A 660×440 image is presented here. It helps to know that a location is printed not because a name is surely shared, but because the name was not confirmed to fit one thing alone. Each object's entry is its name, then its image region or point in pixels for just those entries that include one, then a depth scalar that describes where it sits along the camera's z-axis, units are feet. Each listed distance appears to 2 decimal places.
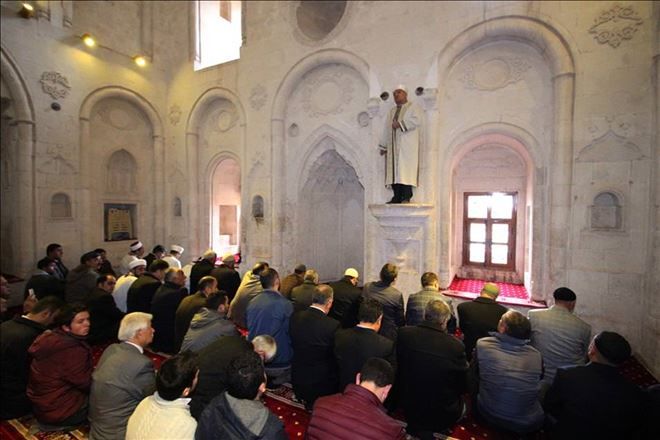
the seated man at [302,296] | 12.57
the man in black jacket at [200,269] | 17.56
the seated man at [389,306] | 11.97
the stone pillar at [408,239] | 18.71
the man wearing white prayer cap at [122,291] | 15.70
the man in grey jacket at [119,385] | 7.95
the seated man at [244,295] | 15.10
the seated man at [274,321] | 11.37
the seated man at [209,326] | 9.71
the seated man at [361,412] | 5.50
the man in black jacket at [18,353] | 9.48
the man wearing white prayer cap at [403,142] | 18.33
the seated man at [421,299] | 11.70
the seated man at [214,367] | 7.55
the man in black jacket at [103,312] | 14.34
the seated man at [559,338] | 9.98
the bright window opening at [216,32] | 28.94
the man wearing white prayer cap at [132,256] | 21.79
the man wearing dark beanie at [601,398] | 6.85
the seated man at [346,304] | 12.75
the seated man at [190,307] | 11.48
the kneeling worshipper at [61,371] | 8.88
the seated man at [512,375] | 8.45
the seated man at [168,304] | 13.24
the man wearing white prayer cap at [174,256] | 21.45
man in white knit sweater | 5.83
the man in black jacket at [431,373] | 8.23
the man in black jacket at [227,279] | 17.17
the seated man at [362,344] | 8.39
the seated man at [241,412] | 5.50
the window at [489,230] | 22.40
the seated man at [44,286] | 15.43
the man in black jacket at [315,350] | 9.64
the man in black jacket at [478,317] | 11.00
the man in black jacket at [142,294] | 14.33
